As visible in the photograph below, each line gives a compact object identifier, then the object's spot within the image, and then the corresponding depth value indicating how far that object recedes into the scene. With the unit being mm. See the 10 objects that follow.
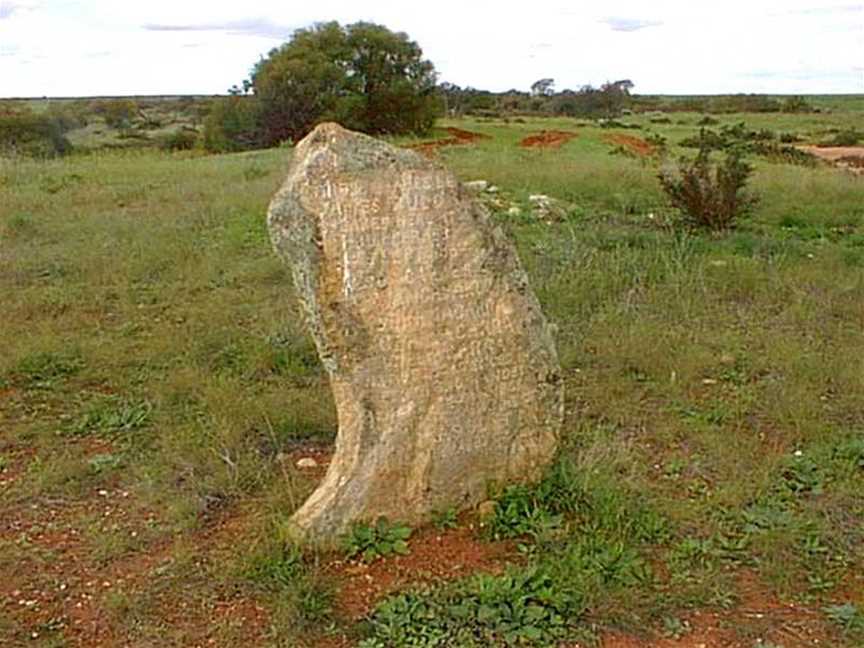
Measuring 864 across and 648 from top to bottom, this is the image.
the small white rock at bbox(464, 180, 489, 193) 9580
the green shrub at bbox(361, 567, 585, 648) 2363
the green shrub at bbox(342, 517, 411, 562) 2771
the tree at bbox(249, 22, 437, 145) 22578
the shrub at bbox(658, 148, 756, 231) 7926
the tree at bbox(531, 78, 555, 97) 52188
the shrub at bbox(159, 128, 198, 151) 26003
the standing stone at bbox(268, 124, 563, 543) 2850
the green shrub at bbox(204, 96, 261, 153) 23406
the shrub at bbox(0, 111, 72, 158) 22912
